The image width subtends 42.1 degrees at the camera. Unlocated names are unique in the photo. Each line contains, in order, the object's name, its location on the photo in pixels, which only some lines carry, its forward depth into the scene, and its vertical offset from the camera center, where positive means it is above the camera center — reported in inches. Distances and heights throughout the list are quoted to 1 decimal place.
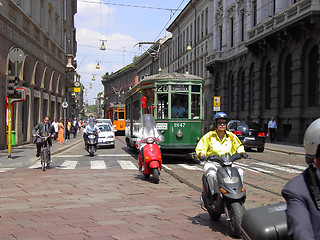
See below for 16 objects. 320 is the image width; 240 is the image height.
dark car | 791.1 -24.9
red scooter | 383.9 -37.0
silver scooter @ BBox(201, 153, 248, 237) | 189.9 -33.5
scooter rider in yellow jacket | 221.0 -12.6
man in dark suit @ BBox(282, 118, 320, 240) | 82.7 -15.7
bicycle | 489.4 -41.4
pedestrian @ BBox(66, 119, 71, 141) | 1246.9 -35.8
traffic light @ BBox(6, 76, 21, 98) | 606.4 +47.0
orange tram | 1680.6 +7.9
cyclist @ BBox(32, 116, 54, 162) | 514.6 -15.7
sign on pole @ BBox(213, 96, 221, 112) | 1117.5 +42.7
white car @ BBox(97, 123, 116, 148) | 890.1 -41.2
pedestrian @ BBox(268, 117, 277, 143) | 1050.1 -20.1
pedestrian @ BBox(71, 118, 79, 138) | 1464.2 -30.1
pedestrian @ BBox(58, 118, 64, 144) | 1037.8 -33.7
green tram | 570.6 +14.8
